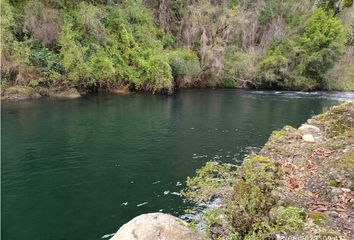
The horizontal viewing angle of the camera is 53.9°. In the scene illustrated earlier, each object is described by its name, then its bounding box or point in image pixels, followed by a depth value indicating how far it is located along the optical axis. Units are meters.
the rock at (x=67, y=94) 35.69
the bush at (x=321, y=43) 50.44
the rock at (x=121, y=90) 40.88
